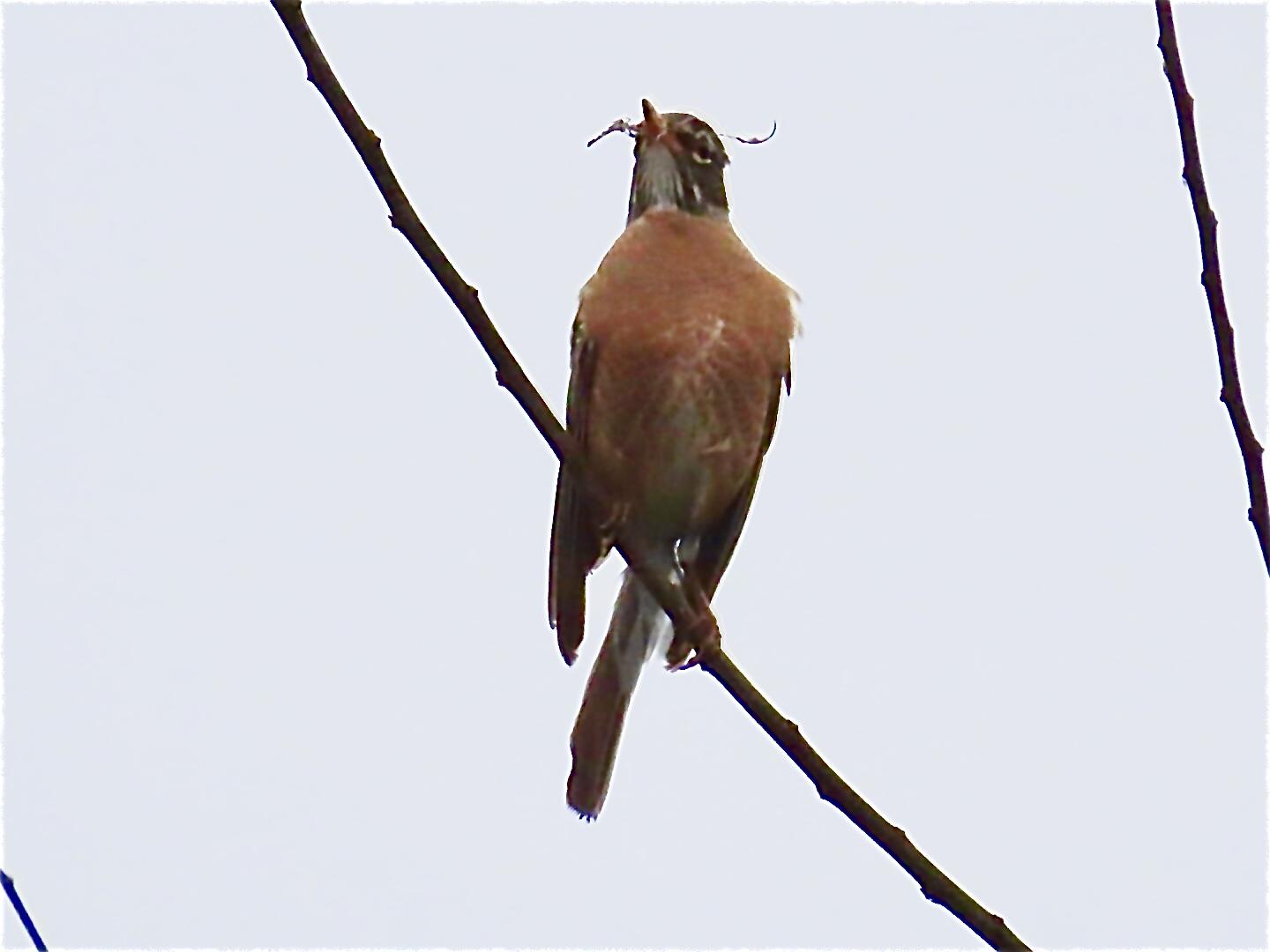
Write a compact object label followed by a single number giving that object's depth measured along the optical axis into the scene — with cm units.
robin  1087
